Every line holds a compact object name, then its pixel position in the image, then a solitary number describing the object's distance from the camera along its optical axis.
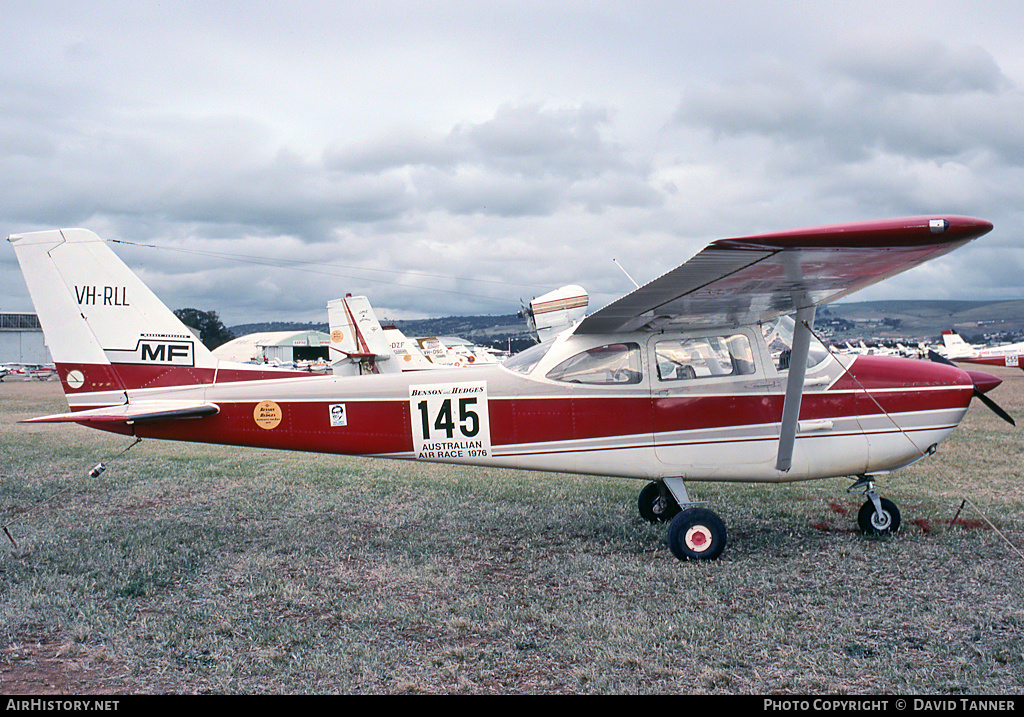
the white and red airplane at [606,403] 6.56
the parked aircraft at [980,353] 40.78
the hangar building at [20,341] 91.62
